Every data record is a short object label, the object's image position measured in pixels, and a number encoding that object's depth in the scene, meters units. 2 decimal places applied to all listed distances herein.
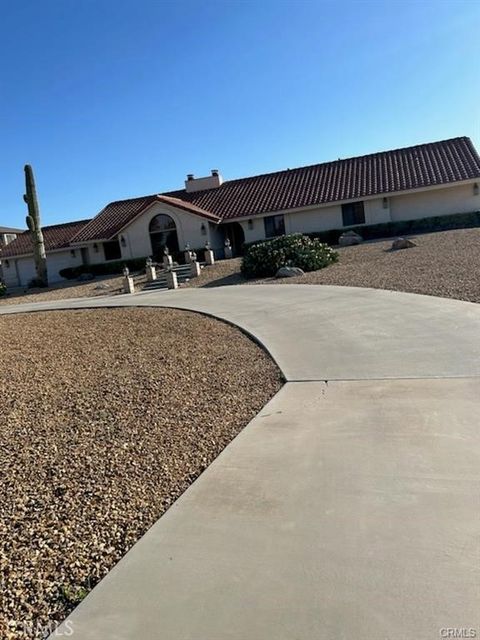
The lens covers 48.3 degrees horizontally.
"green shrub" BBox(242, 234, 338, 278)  20.14
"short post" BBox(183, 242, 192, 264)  26.81
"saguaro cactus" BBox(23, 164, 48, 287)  30.47
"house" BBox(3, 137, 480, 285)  30.36
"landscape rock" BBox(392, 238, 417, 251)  21.50
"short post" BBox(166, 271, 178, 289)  22.05
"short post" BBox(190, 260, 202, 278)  24.31
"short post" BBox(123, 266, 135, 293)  22.42
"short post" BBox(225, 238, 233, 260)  30.58
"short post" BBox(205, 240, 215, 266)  27.27
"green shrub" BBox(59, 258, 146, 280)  31.67
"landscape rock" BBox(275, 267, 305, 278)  19.03
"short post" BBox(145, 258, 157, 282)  25.34
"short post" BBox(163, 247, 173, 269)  25.63
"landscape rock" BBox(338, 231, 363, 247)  27.59
